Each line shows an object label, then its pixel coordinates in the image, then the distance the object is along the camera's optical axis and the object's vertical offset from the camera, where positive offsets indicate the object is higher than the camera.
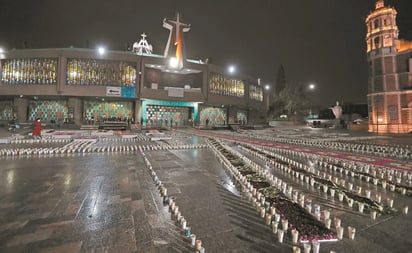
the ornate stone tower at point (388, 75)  34.50 +9.67
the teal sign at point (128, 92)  36.41 +7.31
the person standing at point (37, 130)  14.82 +0.18
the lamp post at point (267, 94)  62.11 +11.42
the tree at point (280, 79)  92.43 +23.87
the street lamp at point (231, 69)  48.07 +14.94
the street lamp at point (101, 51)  35.88 +14.71
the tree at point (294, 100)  68.00 +10.45
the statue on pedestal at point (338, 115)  48.15 +3.51
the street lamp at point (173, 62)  39.62 +13.79
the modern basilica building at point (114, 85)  35.12 +8.88
